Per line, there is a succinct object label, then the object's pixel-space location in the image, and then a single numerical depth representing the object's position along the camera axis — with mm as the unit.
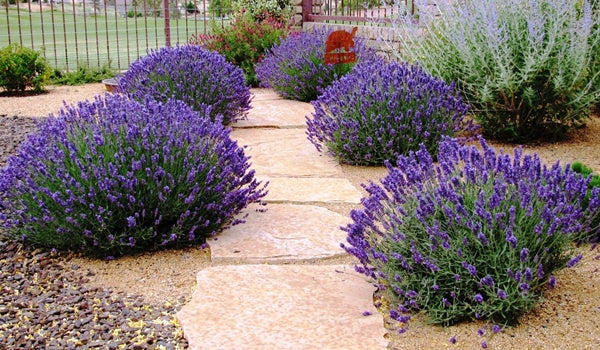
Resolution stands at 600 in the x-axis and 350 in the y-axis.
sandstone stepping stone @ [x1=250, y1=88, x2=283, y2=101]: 8055
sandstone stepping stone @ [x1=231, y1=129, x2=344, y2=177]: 4688
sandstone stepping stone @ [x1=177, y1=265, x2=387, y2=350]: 2324
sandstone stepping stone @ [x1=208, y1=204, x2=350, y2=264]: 3125
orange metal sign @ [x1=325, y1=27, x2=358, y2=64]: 6902
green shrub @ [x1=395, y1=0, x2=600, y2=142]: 4809
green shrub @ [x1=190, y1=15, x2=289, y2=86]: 9508
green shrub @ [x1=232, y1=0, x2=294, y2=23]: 11461
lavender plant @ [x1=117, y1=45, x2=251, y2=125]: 5809
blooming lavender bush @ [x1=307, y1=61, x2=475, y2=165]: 4641
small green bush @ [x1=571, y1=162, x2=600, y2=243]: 3041
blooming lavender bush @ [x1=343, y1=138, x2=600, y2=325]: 2346
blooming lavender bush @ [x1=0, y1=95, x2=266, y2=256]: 3062
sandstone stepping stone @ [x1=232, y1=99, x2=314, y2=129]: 6410
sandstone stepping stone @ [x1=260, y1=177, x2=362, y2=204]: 3994
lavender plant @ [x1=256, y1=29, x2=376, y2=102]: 7414
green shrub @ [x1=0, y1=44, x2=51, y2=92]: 8625
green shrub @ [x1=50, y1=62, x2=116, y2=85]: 9781
